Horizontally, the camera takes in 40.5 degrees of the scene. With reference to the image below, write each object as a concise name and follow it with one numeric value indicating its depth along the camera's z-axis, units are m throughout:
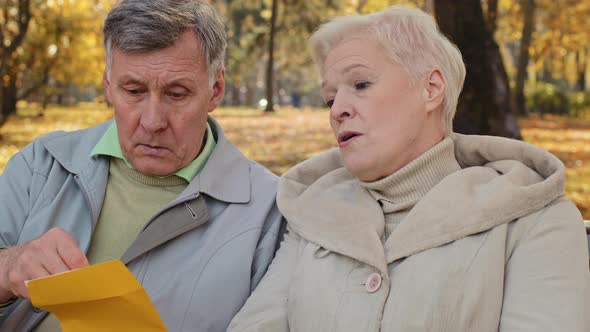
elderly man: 2.73
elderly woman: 2.22
